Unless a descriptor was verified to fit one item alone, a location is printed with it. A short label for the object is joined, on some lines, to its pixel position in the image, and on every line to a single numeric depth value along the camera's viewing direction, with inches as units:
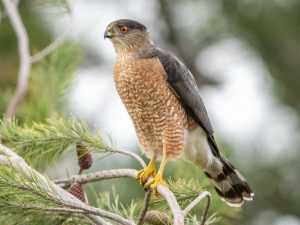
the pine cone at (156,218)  282.4
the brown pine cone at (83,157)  317.4
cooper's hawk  405.7
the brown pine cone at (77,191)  291.7
